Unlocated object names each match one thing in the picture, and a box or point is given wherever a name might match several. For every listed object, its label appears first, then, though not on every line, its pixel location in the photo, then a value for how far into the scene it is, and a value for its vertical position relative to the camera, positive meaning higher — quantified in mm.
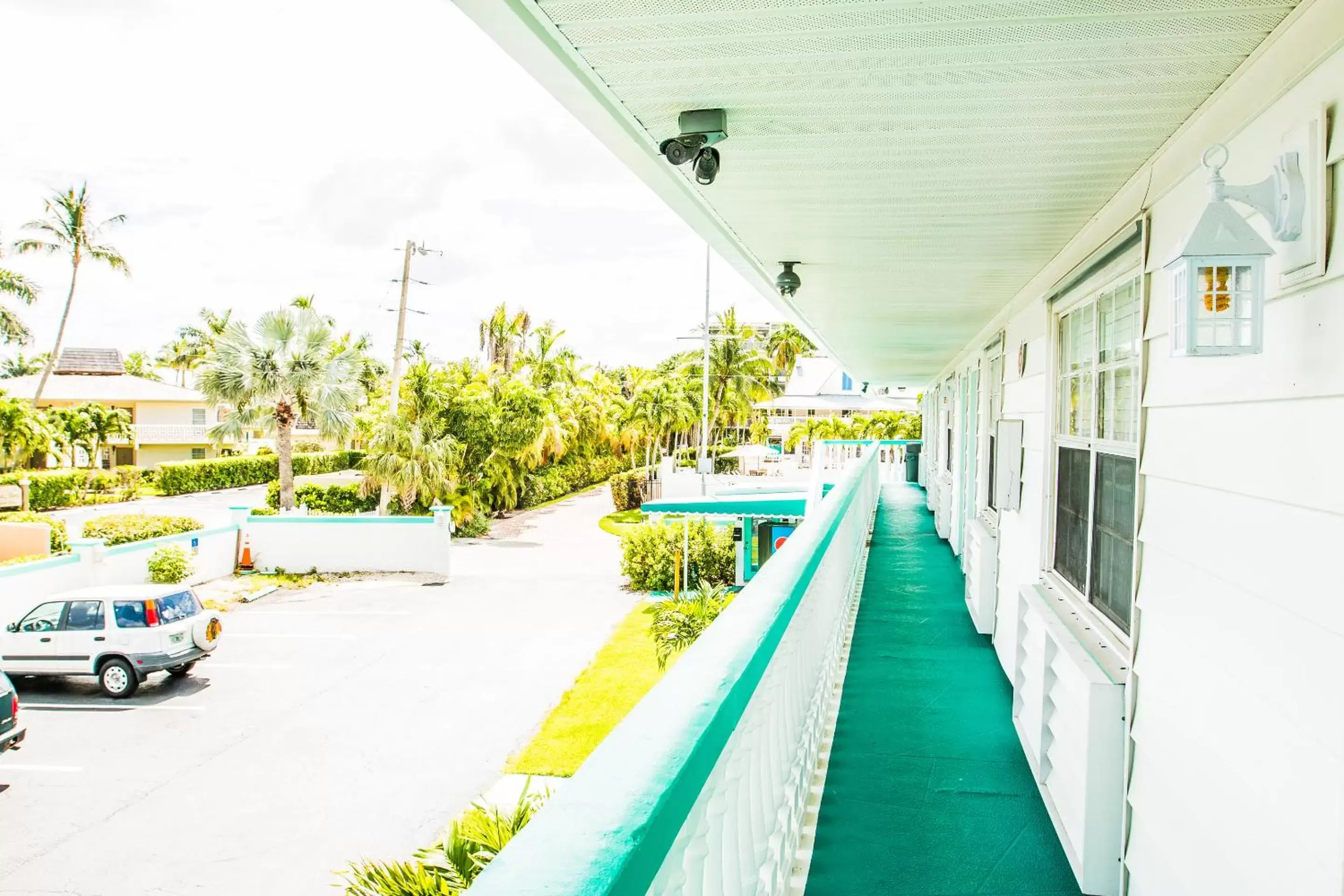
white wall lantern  1754 +403
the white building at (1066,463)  1565 -51
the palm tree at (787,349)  56406 +5669
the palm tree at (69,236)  36250 +7642
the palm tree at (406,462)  24250 -1298
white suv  12328 -3504
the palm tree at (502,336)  47250 +5144
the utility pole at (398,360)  24906 +1781
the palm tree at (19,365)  65750 +3262
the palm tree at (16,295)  35188 +4727
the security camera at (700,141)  2486 +885
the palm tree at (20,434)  27922 -986
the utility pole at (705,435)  23406 -199
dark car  9305 -3586
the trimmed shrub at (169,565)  18203 -3470
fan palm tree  24828 +1088
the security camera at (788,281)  4973 +911
